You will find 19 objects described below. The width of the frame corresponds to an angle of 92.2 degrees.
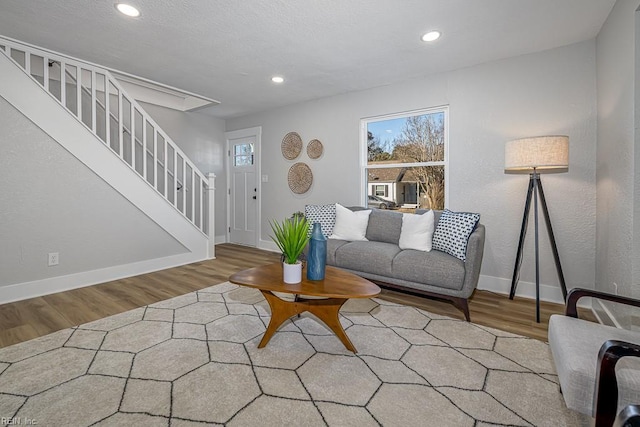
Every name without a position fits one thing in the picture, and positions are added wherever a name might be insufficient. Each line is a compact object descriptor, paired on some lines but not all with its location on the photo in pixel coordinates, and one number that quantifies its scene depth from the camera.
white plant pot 2.05
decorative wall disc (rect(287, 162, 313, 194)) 4.77
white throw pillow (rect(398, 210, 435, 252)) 3.03
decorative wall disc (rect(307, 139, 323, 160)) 4.62
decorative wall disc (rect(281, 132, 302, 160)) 4.86
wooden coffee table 1.95
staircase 2.86
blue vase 2.10
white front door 5.61
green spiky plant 2.04
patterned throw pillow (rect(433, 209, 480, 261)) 2.72
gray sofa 2.57
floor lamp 2.52
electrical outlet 3.10
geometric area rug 1.44
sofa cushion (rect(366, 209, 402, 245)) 3.46
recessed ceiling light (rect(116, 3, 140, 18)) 2.29
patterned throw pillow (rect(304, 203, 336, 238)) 3.81
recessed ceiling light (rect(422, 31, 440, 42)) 2.65
